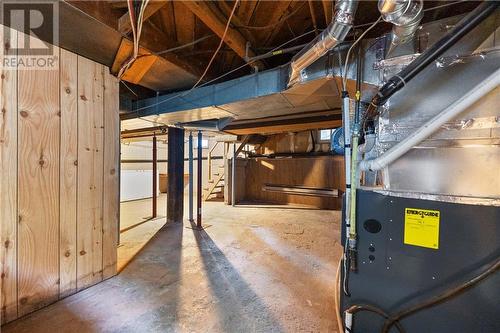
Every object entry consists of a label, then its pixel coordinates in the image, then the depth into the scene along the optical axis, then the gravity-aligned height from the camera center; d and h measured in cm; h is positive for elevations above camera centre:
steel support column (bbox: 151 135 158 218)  394 -9
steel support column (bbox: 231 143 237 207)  530 -38
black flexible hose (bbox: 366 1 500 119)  90 +50
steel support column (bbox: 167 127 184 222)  376 -18
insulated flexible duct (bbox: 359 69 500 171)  91 +19
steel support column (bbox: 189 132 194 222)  344 -15
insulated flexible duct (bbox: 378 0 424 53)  97 +66
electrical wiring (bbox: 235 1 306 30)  151 +97
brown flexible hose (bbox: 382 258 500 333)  99 -60
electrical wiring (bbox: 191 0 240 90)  142 +87
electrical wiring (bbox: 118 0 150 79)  124 +80
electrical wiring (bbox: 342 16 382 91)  128 +59
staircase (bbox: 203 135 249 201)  599 -59
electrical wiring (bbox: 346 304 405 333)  118 -77
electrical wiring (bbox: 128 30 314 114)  226 +69
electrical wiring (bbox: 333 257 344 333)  135 -93
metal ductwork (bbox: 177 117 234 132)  305 +52
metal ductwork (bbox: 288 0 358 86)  107 +66
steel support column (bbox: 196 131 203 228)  349 -22
